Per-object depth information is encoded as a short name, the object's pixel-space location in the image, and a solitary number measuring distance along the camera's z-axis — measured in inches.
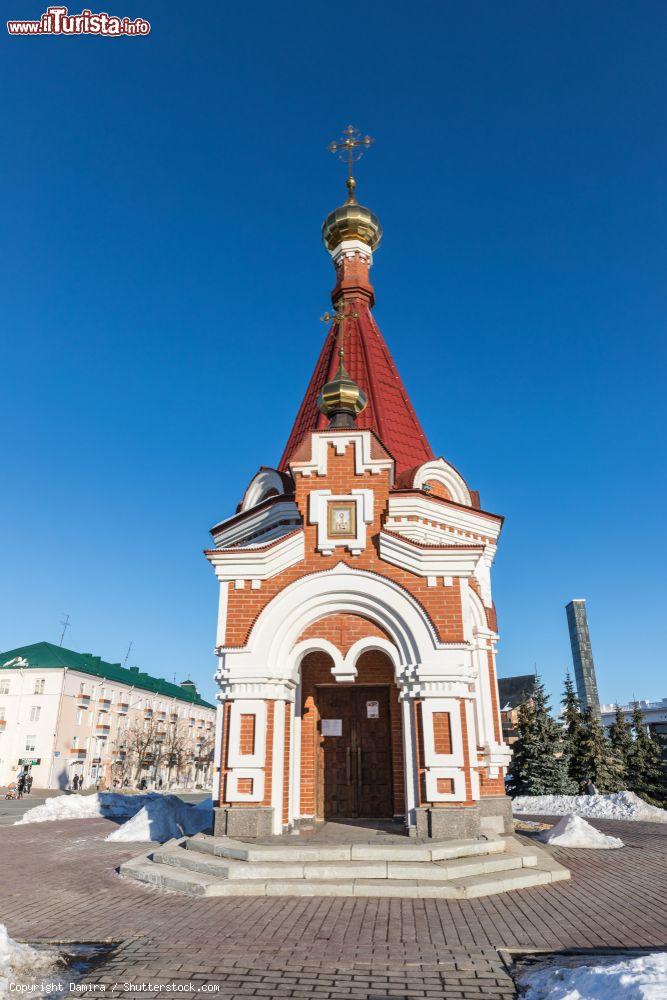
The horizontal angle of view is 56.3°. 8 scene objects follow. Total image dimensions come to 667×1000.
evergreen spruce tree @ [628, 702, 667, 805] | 896.9
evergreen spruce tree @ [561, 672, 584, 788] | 831.7
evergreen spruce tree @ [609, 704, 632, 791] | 911.0
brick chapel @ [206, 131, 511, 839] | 322.3
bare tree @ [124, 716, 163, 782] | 1665.8
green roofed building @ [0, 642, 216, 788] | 1448.1
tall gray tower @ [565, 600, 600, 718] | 4448.8
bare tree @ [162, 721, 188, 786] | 1787.6
